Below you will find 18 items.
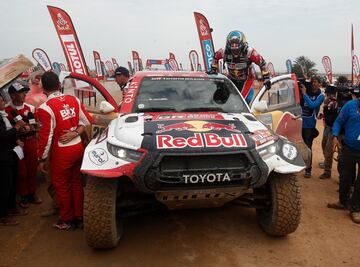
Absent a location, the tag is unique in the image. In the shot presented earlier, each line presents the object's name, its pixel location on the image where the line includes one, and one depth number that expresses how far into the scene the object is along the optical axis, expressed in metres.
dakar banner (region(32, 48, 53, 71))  17.96
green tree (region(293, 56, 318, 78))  59.52
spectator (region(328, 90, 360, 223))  4.52
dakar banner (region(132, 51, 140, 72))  35.56
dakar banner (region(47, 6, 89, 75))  10.70
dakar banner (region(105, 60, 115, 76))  39.83
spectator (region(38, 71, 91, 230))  3.70
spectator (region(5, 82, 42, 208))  4.62
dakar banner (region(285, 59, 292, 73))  23.80
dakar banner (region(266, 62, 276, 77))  31.42
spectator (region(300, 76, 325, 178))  6.20
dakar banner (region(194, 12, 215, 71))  14.05
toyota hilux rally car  3.09
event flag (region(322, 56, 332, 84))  23.17
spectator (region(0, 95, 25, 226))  4.04
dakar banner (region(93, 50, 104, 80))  32.44
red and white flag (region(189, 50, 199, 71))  26.38
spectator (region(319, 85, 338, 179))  6.20
